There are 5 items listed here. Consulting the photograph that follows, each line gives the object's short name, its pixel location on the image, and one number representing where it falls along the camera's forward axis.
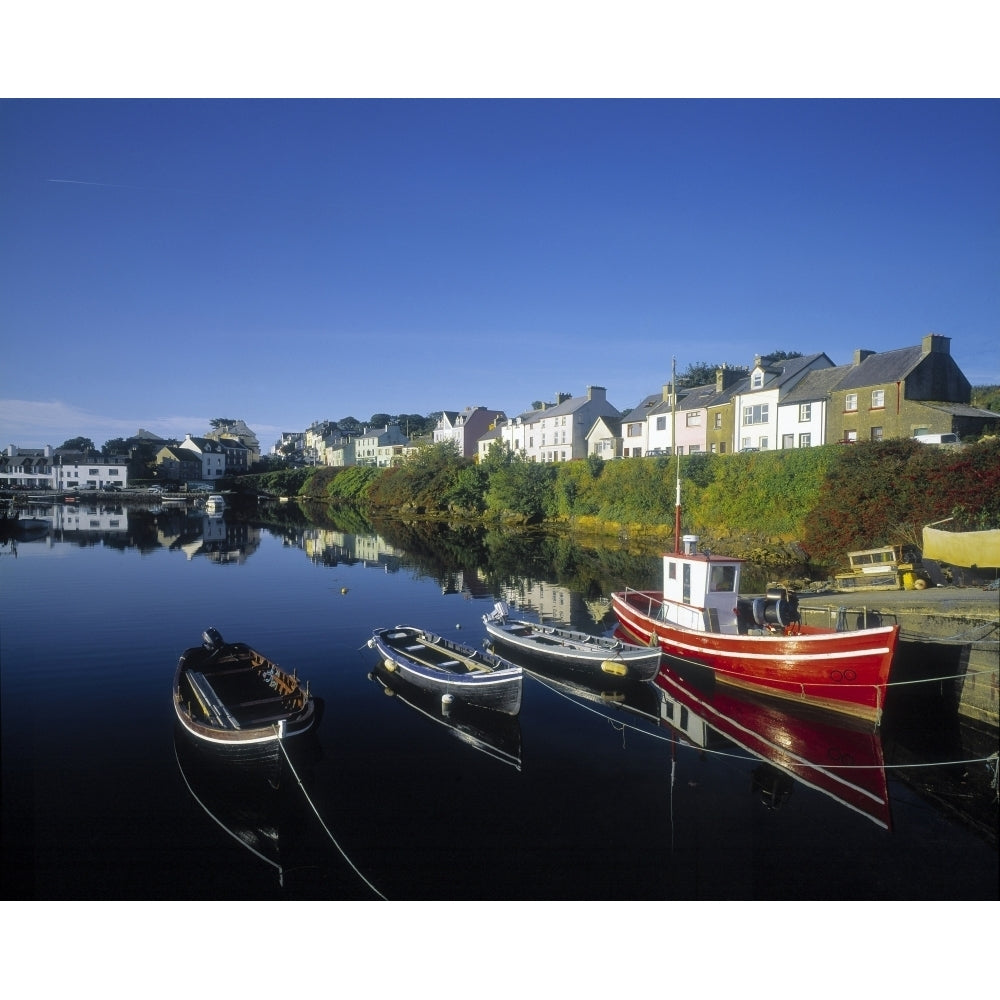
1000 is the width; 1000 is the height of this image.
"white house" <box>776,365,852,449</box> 31.61
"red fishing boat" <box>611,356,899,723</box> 10.88
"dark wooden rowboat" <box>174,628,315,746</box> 8.73
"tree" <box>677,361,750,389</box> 55.66
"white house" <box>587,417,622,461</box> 47.75
